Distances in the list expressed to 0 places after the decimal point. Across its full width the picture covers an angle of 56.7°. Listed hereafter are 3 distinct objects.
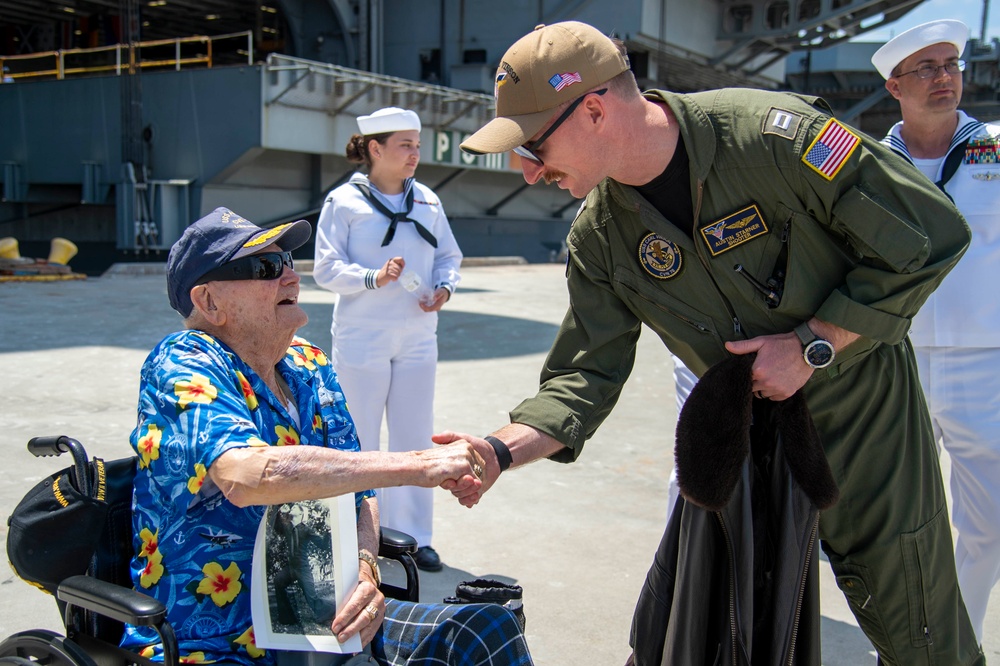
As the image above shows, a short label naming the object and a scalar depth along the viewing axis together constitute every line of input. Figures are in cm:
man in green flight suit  228
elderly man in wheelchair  211
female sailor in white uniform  471
